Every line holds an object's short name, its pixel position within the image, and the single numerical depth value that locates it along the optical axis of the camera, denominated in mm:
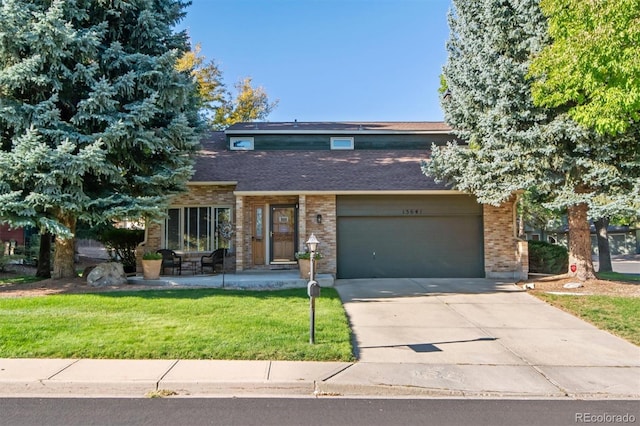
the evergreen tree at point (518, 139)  10500
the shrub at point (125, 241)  14875
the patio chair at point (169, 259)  12898
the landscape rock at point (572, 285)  11008
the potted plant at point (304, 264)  11555
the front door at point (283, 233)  14164
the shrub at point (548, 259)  14016
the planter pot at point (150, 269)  11648
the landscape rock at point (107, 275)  10539
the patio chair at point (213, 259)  13008
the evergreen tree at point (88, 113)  9008
